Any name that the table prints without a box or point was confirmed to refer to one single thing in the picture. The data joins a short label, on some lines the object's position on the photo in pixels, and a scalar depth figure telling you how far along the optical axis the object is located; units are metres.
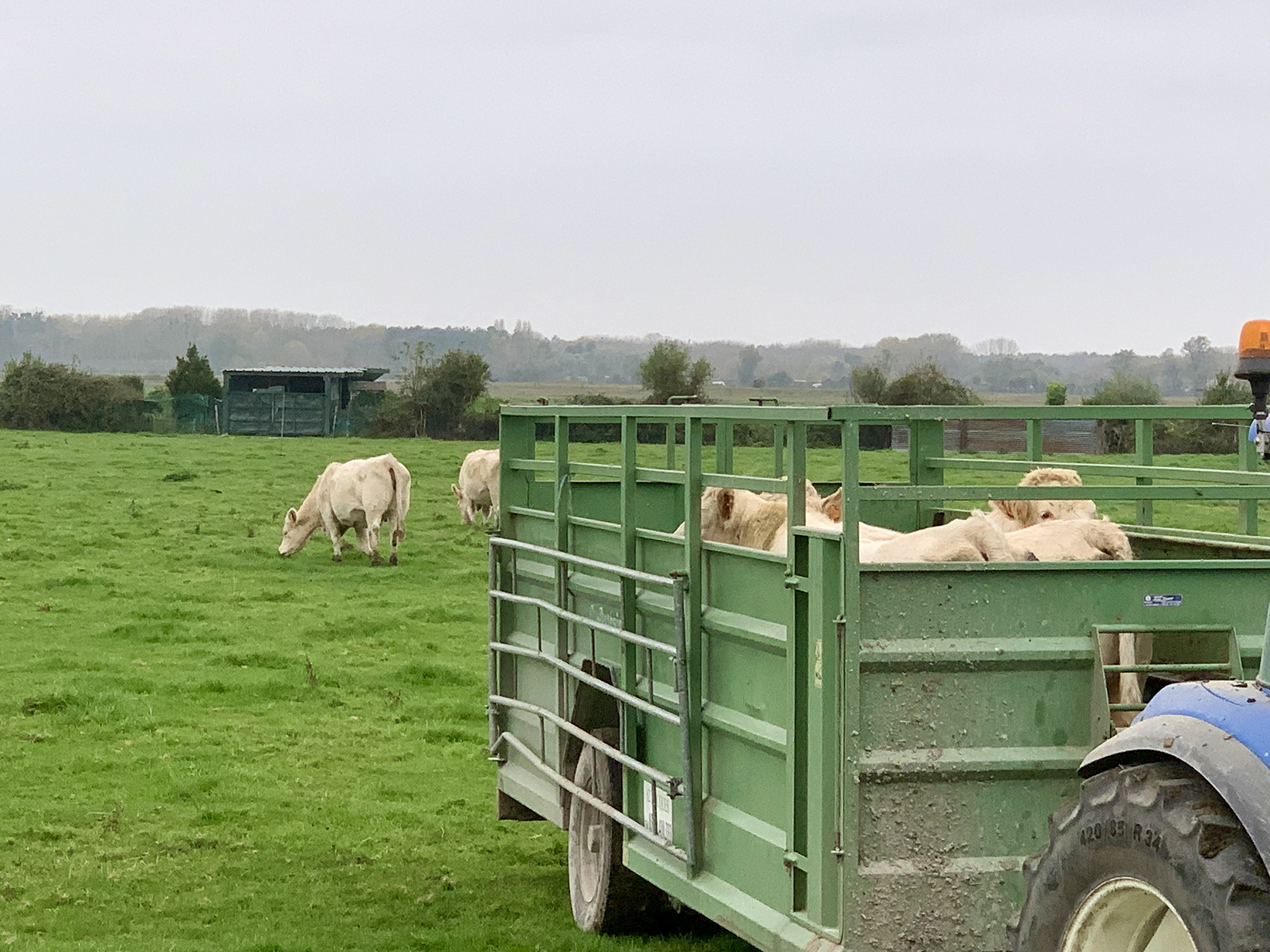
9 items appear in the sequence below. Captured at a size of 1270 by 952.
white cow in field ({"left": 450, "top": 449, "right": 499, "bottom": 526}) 32.75
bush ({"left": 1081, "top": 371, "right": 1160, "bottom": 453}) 34.24
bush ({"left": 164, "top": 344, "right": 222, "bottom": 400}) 68.50
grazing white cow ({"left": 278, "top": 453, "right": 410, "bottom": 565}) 27.50
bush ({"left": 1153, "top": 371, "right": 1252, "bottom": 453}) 42.28
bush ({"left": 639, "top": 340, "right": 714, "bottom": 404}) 66.44
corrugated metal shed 66.69
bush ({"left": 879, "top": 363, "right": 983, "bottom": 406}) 48.25
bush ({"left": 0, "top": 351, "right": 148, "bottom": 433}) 58.91
